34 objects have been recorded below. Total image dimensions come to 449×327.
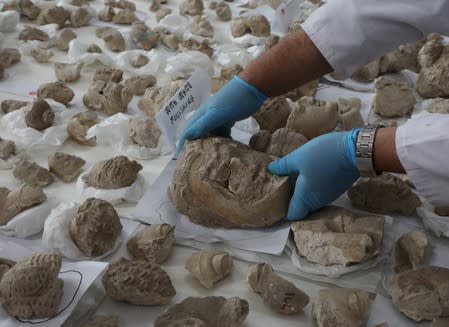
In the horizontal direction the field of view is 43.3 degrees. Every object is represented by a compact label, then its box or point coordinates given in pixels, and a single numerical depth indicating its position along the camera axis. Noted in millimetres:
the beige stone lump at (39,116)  1769
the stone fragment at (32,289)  1135
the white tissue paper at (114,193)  1540
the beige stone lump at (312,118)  1688
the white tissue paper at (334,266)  1325
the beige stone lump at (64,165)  1614
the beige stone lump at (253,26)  2398
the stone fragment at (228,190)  1415
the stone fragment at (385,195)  1505
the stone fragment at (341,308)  1176
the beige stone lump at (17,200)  1422
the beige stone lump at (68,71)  2094
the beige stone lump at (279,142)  1582
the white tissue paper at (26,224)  1406
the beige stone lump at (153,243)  1341
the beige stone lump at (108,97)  1878
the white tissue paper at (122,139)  1737
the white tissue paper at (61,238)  1339
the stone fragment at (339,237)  1318
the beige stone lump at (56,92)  1920
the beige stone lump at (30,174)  1576
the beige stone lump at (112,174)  1547
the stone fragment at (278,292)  1222
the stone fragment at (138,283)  1203
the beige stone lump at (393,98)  1929
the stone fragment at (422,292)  1207
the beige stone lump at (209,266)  1292
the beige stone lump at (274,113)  1766
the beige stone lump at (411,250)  1343
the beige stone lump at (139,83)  1986
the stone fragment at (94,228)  1328
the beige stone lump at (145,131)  1716
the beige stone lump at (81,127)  1767
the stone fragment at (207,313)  1149
